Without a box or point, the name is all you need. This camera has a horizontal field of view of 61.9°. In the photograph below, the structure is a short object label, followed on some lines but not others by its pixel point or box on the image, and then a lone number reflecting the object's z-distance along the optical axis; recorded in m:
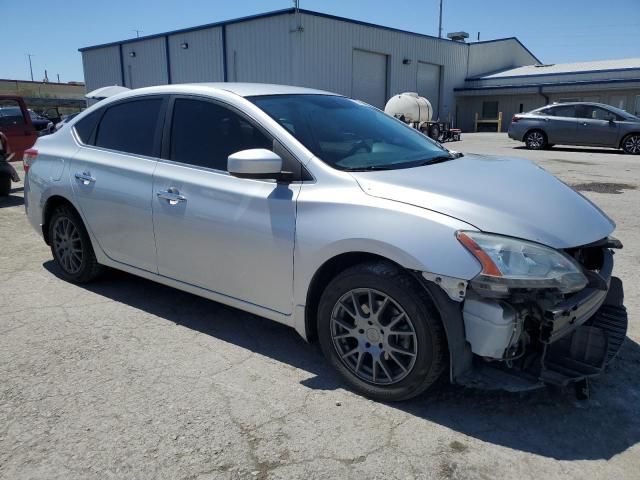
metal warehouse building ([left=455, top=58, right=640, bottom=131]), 31.12
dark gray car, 16.78
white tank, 25.48
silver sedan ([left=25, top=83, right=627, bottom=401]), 2.56
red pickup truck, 11.18
